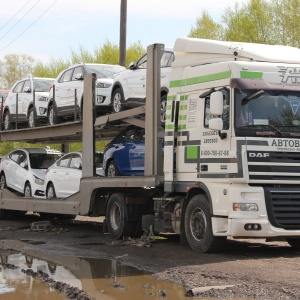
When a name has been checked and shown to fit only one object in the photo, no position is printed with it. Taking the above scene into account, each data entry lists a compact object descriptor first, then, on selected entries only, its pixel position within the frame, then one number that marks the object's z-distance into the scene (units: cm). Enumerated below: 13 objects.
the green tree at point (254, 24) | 2949
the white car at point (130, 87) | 1473
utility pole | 2487
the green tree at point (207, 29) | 3293
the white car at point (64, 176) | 1712
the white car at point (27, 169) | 1953
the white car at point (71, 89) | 1702
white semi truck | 1137
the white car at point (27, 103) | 1962
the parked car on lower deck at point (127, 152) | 1452
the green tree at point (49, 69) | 4332
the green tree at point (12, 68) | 5859
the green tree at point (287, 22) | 2875
